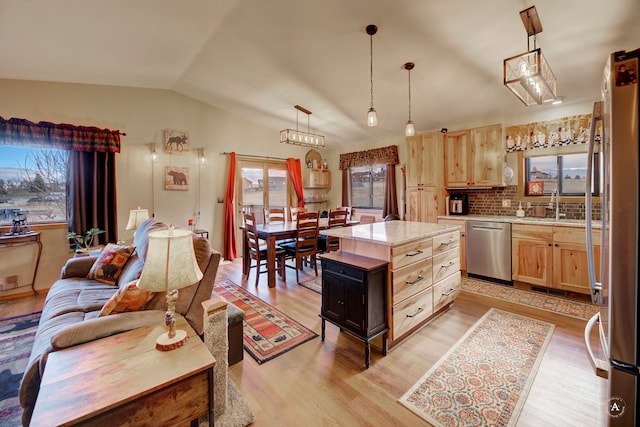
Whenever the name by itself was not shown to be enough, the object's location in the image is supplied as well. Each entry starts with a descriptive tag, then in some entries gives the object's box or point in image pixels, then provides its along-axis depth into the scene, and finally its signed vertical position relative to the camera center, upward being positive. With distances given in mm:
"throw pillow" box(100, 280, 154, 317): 1566 -518
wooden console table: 3381 -350
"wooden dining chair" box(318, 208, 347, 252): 4316 -261
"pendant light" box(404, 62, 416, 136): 3182 +1020
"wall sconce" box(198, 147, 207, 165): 5031 +1029
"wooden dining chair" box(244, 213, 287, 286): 3939 -559
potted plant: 3602 -363
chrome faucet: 3722 +77
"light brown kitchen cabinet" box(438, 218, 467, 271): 4117 -495
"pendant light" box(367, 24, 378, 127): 2658 +1773
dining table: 3758 -401
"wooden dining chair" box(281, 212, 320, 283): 4000 -460
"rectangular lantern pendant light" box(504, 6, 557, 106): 2094 +1115
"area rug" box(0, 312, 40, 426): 1693 -1193
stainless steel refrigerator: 915 -119
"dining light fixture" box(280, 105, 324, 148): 4070 +1116
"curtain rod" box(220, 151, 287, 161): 5400 +1166
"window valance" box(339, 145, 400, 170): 5527 +1145
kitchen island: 2213 -510
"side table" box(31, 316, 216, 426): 953 -669
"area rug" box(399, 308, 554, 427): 1644 -1212
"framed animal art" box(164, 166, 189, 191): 4738 +596
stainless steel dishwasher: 3725 -597
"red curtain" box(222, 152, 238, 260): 5383 -78
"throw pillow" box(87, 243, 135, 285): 2605 -512
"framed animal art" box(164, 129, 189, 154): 4695 +1236
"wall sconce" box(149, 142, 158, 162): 4547 +1025
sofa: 1330 -627
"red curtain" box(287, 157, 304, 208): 6336 +828
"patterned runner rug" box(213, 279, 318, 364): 2324 -1164
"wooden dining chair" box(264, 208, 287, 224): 4868 -97
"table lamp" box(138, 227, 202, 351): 1263 -266
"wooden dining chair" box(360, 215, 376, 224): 5066 -180
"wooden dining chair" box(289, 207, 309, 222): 5219 -50
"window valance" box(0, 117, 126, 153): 3469 +1062
